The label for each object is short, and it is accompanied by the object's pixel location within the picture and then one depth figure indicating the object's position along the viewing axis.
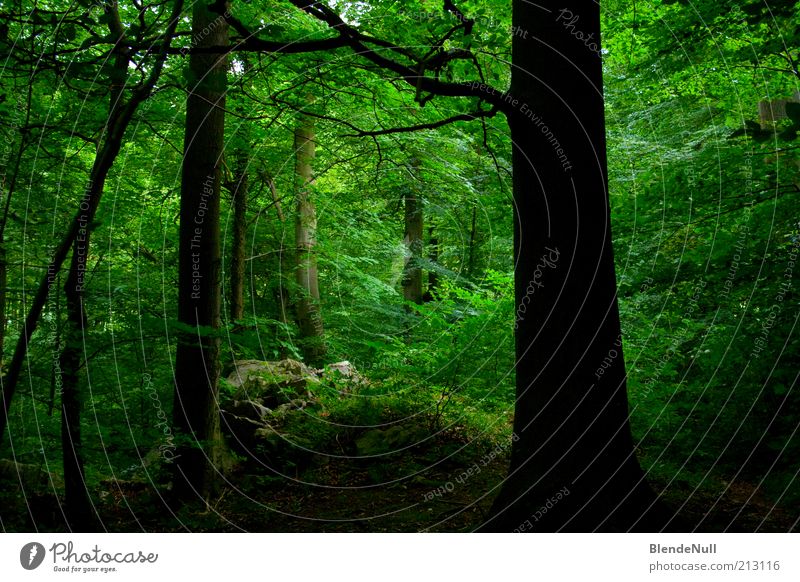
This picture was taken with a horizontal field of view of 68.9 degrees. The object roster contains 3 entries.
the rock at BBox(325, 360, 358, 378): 10.58
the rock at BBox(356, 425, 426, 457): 7.65
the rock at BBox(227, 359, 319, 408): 9.23
